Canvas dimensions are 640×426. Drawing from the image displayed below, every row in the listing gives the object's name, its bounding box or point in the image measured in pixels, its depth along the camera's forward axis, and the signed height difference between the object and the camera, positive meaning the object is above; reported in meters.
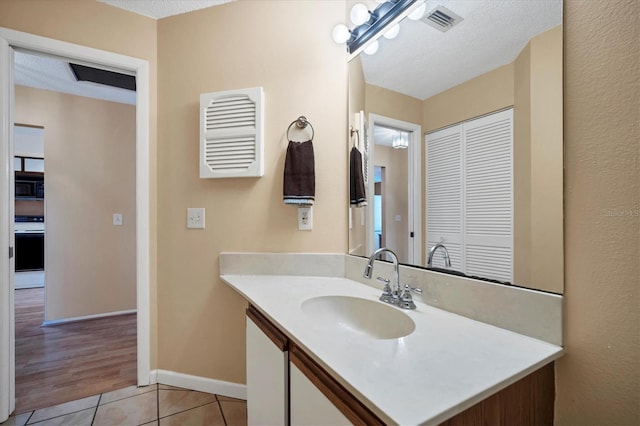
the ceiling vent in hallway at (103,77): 2.35 +1.21
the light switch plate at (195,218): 1.66 -0.04
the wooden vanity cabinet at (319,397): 0.60 -0.47
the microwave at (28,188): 4.18 +0.36
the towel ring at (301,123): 1.50 +0.49
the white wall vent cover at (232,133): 1.51 +0.43
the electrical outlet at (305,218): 1.54 -0.04
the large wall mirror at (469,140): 0.78 +0.26
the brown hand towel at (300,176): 1.44 +0.18
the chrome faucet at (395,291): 1.04 -0.32
